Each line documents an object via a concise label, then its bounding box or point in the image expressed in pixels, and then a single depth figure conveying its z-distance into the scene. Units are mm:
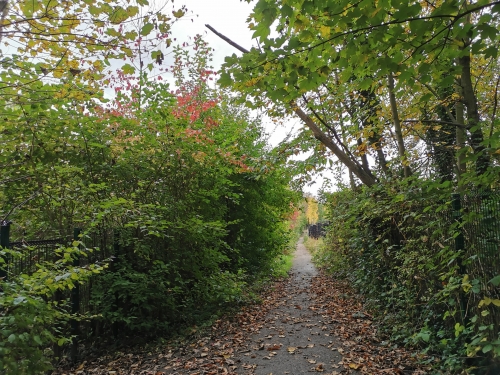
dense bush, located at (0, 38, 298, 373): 5559
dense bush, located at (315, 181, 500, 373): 4020
